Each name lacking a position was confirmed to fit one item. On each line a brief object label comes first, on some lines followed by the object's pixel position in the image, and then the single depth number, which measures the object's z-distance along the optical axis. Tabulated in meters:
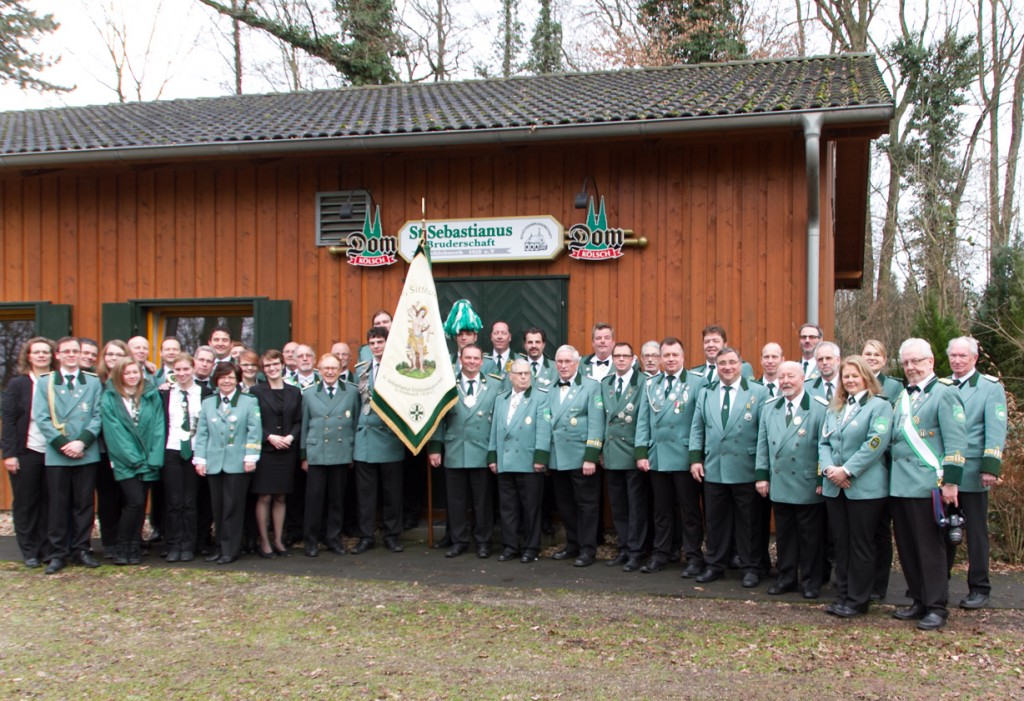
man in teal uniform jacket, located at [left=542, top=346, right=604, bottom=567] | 7.71
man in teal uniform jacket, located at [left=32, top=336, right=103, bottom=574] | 7.55
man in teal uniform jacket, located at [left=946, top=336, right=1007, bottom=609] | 6.31
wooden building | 8.86
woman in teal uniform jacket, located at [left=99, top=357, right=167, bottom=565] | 7.68
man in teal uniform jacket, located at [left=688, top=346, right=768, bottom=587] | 6.98
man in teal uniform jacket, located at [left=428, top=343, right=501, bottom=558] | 8.10
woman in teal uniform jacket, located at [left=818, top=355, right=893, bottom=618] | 6.02
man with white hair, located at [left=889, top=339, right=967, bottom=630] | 5.89
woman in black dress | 7.95
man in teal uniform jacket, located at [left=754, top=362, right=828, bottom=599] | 6.49
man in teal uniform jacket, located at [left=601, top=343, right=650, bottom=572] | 7.64
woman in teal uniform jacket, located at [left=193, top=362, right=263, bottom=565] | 7.81
